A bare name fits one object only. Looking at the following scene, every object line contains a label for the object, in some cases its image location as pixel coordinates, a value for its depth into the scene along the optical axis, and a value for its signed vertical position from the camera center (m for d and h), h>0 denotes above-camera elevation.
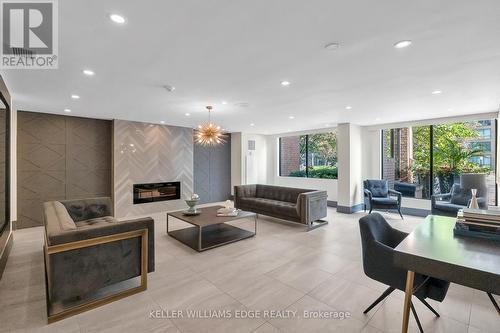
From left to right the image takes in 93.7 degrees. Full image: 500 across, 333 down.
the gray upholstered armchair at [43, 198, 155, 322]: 2.16 -0.92
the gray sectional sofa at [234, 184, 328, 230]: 5.02 -0.91
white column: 6.61 +0.04
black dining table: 1.31 -0.58
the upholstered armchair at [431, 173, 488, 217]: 4.79 -0.67
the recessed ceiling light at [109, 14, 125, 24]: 1.83 +1.18
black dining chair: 1.85 -0.91
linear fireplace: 6.48 -0.74
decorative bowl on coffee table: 4.53 -0.84
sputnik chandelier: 4.82 +0.70
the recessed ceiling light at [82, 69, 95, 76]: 2.88 +1.19
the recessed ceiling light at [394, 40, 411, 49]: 2.19 +1.16
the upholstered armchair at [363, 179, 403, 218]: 5.83 -0.81
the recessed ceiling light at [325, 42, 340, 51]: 2.24 +1.16
